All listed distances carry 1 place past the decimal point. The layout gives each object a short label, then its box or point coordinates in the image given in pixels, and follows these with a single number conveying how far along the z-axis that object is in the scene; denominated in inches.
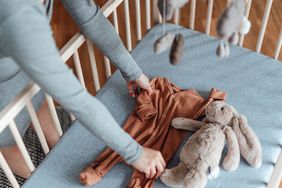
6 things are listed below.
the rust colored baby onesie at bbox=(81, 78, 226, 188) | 36.5
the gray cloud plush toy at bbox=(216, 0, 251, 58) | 20.2
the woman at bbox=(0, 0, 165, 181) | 23.1
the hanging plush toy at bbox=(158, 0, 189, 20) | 21.6
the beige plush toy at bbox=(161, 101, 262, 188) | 33.8
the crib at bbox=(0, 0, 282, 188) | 32.6
